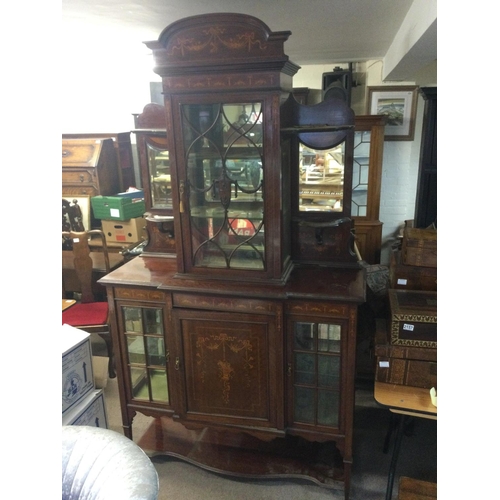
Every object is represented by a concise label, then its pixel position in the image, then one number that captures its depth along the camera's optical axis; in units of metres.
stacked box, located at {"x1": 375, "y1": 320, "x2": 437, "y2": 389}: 1.87
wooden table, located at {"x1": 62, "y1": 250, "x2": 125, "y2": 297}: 3.45
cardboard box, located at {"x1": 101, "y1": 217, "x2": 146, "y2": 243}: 3.51
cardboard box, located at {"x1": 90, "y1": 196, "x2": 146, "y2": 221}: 3.45
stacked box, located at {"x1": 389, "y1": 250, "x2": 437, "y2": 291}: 2.10
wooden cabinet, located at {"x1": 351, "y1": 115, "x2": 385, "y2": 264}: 3.29
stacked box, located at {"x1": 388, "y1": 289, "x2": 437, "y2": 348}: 1.86
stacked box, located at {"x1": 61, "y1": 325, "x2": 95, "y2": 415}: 1.92
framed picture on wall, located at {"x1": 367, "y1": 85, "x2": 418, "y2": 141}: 3.46
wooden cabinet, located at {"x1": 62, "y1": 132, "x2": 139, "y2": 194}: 3.65
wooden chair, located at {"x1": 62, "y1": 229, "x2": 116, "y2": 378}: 2.77
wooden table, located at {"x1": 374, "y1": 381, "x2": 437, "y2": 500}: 1.76
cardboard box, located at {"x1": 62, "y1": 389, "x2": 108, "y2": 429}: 1.92
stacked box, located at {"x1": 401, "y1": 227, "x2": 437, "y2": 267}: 2.04
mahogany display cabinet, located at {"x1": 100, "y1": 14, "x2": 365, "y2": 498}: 1.68
